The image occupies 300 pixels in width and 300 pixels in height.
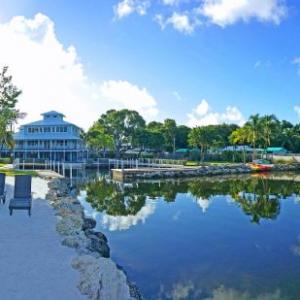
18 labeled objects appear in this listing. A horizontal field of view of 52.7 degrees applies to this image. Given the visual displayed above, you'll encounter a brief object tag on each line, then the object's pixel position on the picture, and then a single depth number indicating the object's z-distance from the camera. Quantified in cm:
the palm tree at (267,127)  5051
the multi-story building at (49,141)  4722
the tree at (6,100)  2057
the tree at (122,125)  6126
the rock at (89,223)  946
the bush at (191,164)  4226
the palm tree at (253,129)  5002
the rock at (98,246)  723
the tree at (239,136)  5105
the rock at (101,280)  466
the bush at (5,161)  4253
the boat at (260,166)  3952
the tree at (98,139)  5405
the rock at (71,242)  676
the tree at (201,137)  4800
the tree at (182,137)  6614
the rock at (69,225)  772
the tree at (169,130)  6187
